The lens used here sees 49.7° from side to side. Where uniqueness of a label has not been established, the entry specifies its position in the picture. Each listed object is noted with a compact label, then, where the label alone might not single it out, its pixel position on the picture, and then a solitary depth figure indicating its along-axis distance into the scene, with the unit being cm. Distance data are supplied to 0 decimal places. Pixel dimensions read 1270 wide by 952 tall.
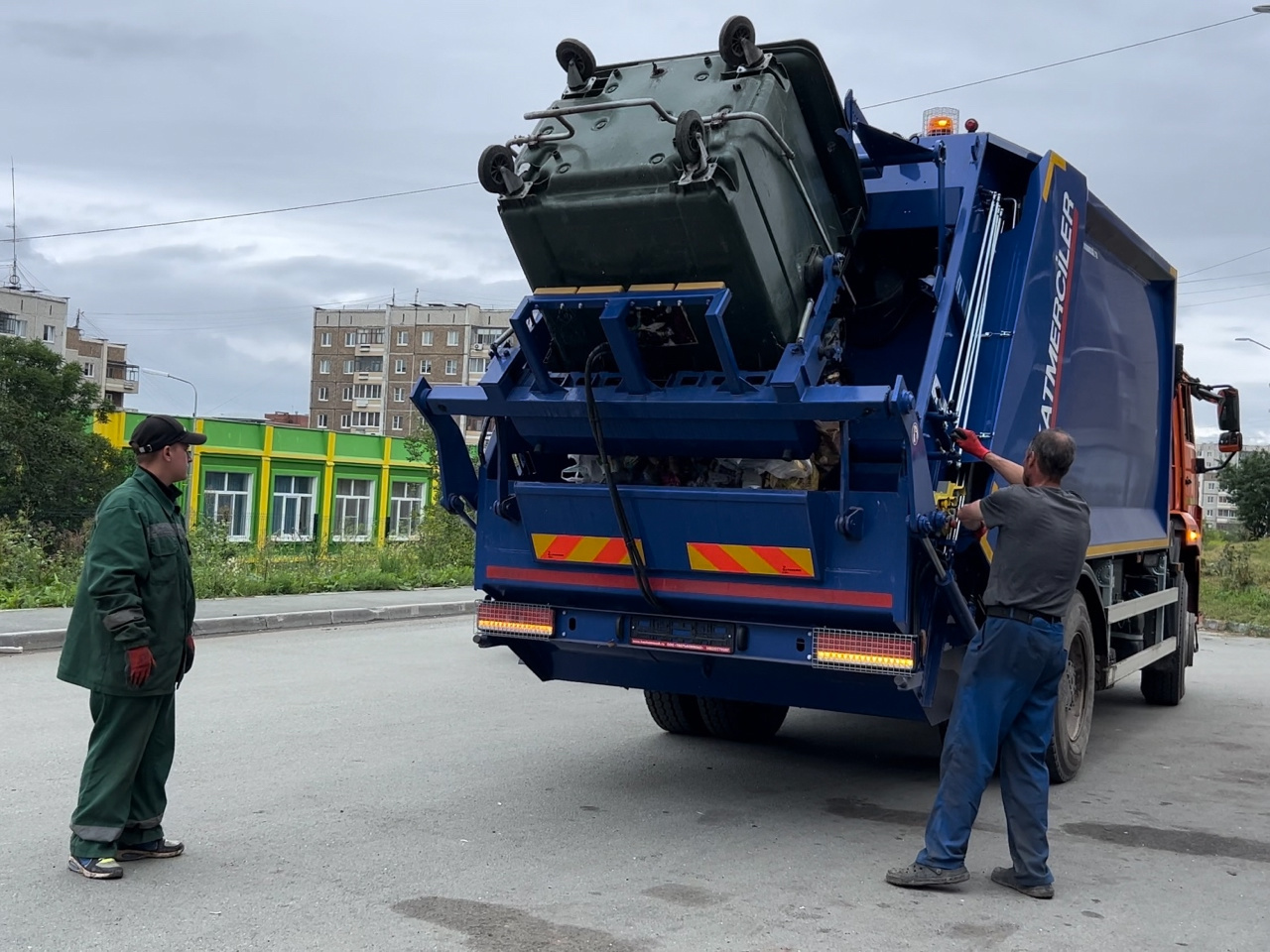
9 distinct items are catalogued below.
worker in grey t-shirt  501
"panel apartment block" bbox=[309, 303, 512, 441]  11362
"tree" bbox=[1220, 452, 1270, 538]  5312
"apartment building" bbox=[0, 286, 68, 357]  10350
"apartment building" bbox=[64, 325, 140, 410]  11469
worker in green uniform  488
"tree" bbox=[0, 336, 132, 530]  3812
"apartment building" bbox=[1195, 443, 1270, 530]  16550
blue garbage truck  545
